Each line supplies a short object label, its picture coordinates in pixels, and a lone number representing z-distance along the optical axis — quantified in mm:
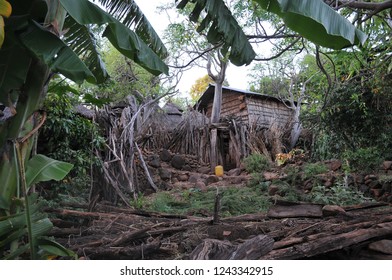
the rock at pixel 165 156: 6310
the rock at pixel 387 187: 3895
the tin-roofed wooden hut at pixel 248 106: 7641
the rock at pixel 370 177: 4113
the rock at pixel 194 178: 5441
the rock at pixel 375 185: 4027
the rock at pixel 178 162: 6177
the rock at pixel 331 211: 2453
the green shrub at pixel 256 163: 5539
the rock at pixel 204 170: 6207
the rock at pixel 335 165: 4688
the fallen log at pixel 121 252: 1731
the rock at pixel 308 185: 4468
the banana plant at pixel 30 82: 1573
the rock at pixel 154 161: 5676
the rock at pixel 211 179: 5297
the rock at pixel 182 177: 5687
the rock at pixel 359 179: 4223
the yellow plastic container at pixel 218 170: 5773
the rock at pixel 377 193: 3981
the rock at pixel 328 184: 4375
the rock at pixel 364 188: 4133
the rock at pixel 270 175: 4858
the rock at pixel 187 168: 6152
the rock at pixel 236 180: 5145
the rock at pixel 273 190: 4246
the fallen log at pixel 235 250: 1462
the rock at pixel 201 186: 4733
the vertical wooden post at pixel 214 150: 6389
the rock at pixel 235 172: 5734
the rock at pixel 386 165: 4148
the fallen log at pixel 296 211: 2471
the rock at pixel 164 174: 5496
